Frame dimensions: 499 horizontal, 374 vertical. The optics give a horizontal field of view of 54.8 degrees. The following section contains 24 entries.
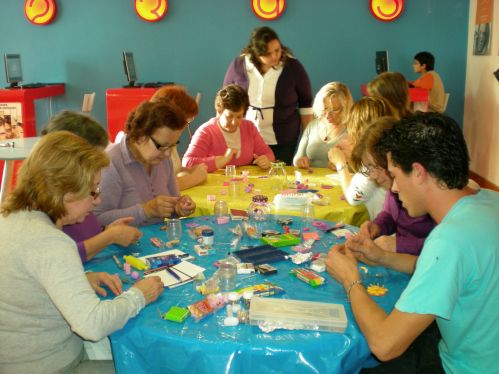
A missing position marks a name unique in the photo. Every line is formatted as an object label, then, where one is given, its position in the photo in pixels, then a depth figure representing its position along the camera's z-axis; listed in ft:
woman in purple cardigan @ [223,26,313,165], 14.70
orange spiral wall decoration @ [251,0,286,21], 22.81
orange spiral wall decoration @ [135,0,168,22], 23.20
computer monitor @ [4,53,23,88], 21.25
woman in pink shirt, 12.17
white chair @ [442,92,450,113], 22.37
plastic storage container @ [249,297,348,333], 4.84
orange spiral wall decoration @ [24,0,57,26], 23.53
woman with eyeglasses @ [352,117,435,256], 7.14
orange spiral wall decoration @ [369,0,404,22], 22.59
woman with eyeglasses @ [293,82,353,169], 12.45
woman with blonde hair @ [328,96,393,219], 8.98
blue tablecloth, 4.60
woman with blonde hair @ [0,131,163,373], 4.73
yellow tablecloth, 9.24
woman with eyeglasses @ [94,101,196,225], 8.18
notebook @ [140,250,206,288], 5.90
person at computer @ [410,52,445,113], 21.62
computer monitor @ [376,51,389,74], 21.45
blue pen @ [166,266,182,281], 6.01
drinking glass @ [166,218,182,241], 7.64
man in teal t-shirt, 4.18
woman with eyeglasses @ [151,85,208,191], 10.61
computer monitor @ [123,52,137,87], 20.67
